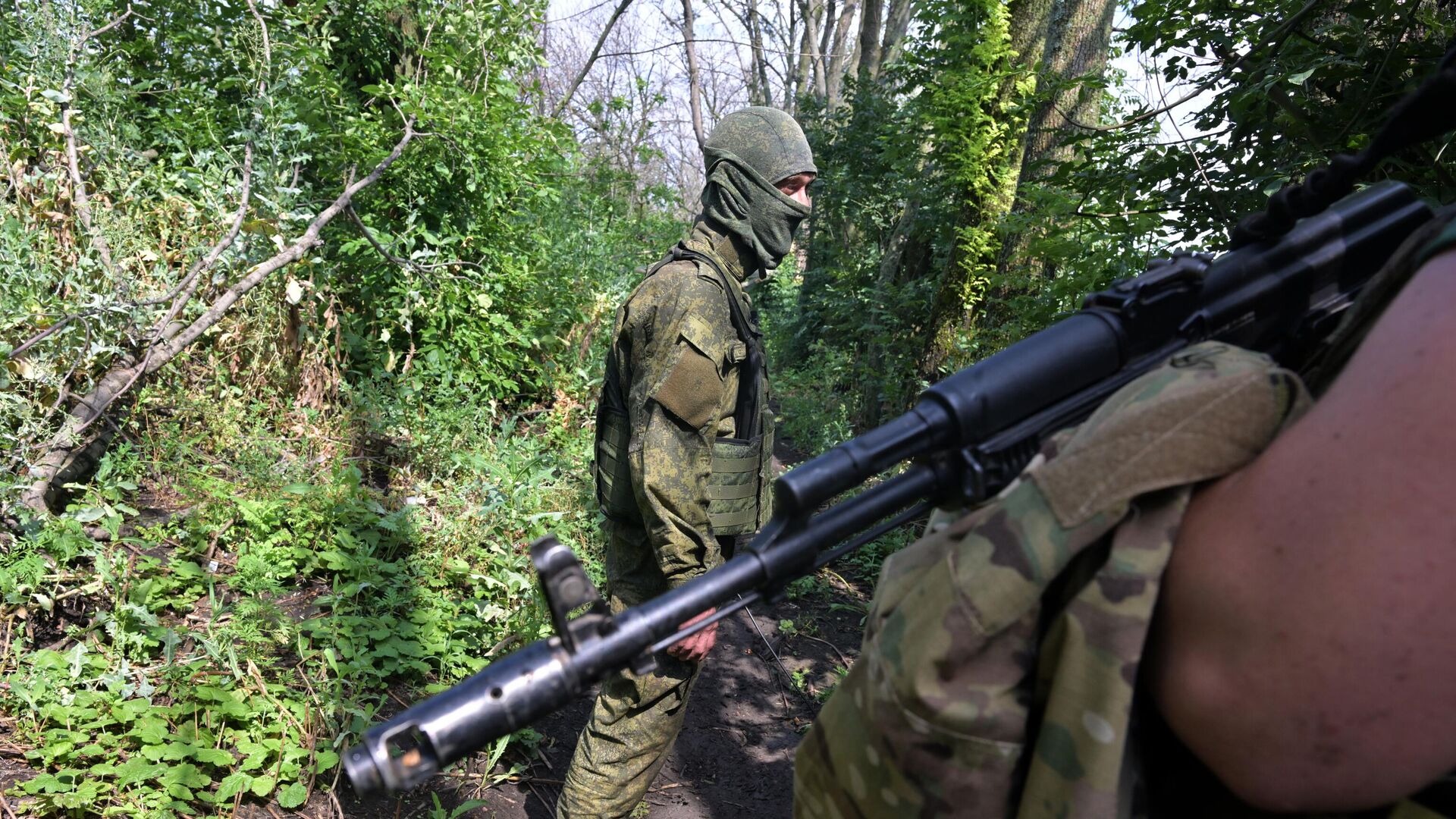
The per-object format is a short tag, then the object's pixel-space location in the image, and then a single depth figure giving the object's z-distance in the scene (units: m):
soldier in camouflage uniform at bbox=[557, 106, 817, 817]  2.47
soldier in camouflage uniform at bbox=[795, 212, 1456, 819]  0.66
